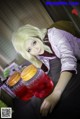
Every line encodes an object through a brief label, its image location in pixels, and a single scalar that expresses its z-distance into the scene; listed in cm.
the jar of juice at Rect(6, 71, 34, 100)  119
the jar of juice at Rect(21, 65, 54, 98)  109
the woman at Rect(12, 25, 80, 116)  114
